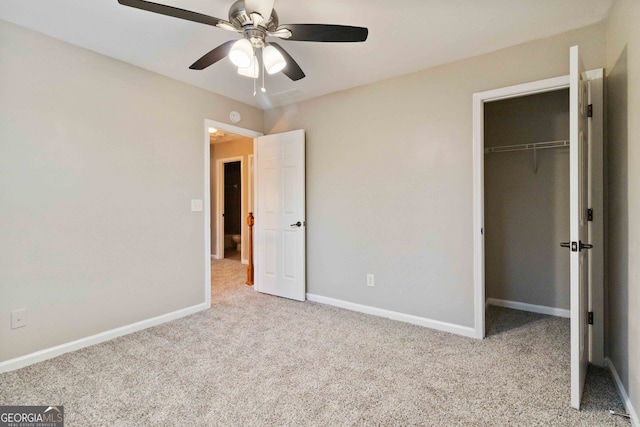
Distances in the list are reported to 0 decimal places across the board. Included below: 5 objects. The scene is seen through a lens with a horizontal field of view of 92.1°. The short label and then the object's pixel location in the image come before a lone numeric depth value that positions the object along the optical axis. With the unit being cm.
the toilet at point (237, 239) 681
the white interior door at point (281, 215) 364
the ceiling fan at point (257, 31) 160
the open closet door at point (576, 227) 165
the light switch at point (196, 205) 327
